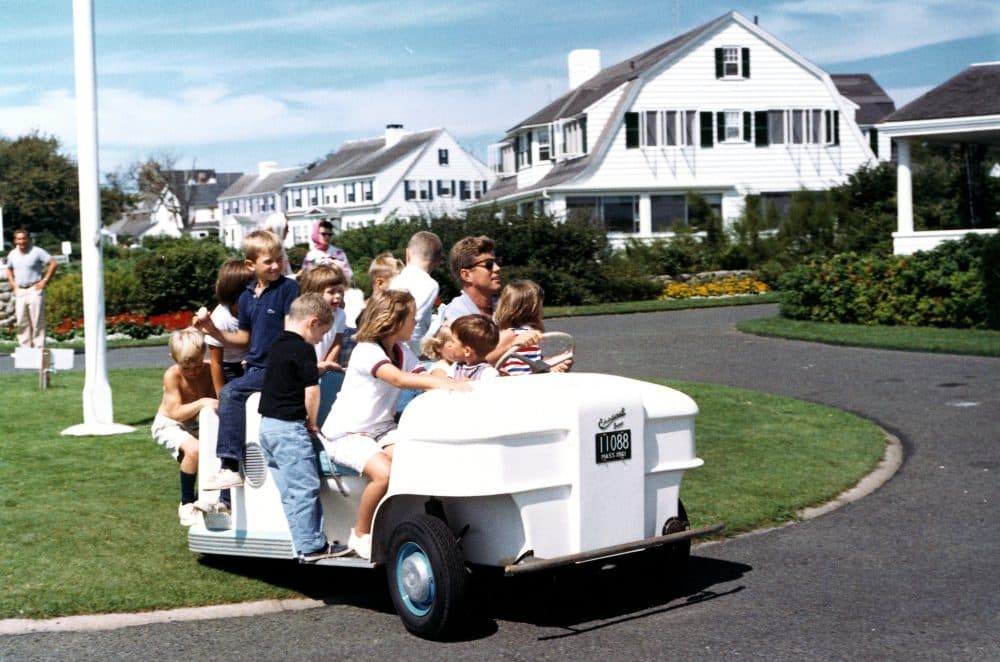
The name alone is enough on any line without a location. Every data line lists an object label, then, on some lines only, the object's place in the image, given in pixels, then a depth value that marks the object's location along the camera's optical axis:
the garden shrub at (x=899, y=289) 22.27
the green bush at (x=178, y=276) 29.77
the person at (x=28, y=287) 19.95
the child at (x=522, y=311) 7.26
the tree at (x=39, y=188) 80.94
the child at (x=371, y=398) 6.43
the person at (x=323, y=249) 13.02
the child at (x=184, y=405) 7.90
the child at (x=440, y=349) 6.73
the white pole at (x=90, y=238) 11.67
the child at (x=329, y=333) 7.45
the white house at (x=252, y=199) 112.81
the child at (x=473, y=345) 6.64
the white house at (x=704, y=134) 50.41
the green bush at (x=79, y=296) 28.94
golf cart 5.84
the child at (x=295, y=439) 6.61
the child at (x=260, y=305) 7.60
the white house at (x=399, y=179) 91.12
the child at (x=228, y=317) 7.98
